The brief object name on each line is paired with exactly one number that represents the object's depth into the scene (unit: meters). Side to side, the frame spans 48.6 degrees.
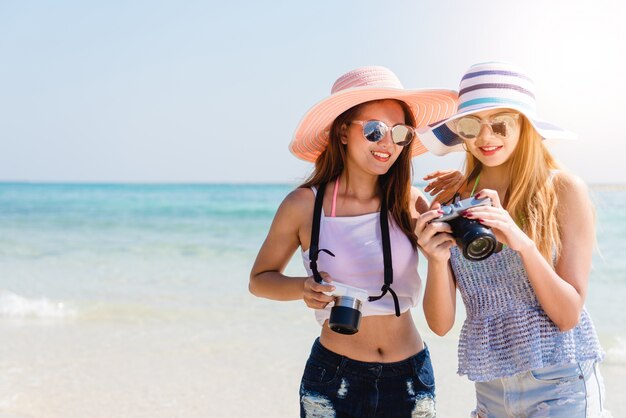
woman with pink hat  2.45
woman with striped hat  2.03
